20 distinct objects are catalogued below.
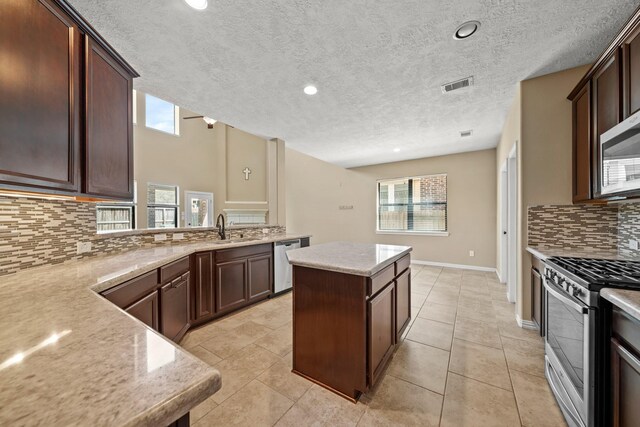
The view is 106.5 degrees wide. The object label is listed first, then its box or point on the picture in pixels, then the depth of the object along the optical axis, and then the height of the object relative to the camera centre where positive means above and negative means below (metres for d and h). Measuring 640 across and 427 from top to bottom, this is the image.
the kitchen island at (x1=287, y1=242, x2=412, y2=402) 1.55 -0.73
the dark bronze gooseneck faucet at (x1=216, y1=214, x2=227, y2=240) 3.27 -0.25
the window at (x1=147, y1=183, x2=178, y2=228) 6.21 +0.23
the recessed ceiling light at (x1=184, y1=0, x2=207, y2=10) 1.49 +1.33
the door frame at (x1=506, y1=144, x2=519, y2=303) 3.10 -0.17
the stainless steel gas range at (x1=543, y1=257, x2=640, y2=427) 1.17 -0.68
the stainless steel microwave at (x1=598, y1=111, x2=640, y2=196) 1.43 +0.36
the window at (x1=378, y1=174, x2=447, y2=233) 5.39 +0.20
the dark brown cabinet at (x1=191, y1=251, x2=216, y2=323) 2.49 -0.79
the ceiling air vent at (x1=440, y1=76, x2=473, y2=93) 2.41 +1.33
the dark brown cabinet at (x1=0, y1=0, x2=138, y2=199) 1.14 +0.64
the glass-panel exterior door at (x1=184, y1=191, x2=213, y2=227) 6.93 +0.16
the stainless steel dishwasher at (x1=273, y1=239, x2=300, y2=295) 3.40 -0.79
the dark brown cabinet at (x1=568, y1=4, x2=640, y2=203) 1.50 +0.82
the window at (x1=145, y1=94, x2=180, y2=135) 6.45 +2.78
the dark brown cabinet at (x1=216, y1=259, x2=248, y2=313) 2.69 -0.84
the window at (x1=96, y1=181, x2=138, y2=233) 5.24 -0.05
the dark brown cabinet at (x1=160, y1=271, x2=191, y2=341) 1.93 -0.83
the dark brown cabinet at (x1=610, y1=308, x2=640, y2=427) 0.96 -0.67
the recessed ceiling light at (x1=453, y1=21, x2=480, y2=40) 1.70 +1.35
